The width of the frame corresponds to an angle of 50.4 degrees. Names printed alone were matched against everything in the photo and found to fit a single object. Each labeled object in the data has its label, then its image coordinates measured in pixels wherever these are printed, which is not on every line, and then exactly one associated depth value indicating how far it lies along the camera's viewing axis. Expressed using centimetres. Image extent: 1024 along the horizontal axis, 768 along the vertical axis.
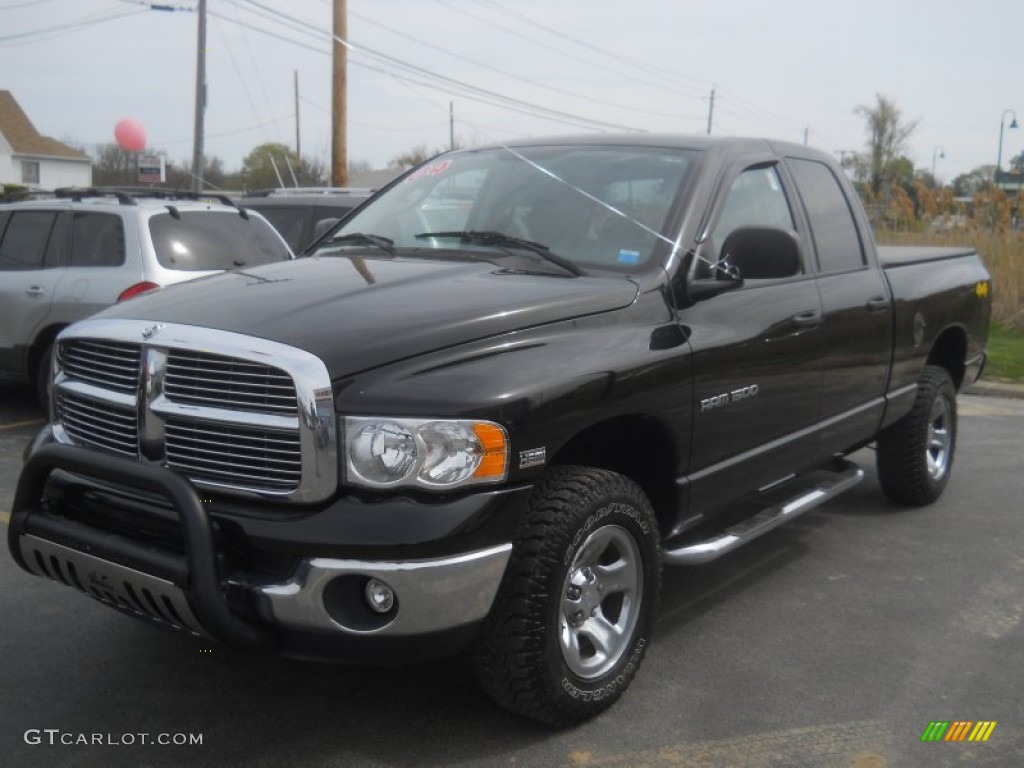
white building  5350
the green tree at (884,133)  5806
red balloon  2198
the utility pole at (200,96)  2369
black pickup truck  292
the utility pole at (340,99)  2038
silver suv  768
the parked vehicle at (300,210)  1094
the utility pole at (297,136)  5854
